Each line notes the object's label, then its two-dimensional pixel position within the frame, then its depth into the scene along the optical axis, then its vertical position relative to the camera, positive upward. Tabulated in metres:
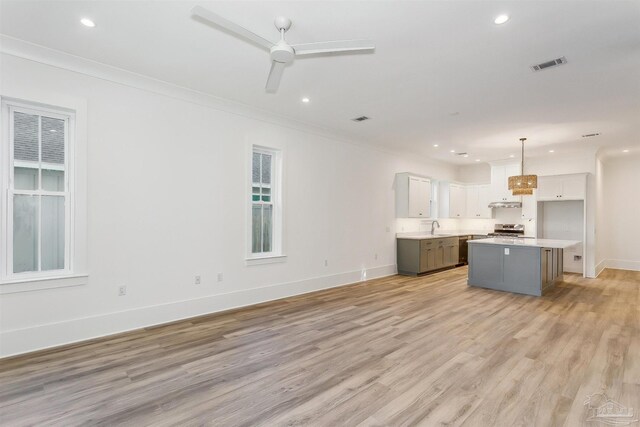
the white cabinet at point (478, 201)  9.11 +0.33
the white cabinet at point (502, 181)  8.56 +0.85
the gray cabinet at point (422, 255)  7.30 -0.99
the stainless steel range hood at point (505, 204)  8.35 +0.22
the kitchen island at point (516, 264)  5.55 -0.93
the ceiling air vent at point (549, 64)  3.34 +1.56
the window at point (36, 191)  3.21 +0.21
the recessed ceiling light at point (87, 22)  2.78 +1.63
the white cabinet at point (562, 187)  7.38 +0.60
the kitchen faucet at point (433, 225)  8.80 -0.34
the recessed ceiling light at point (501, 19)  2.63 +1.58
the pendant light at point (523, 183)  5.95 +0.54
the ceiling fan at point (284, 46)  2.33 +1.29
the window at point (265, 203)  5.21 +0.15
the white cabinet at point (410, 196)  7.60 +0.39
